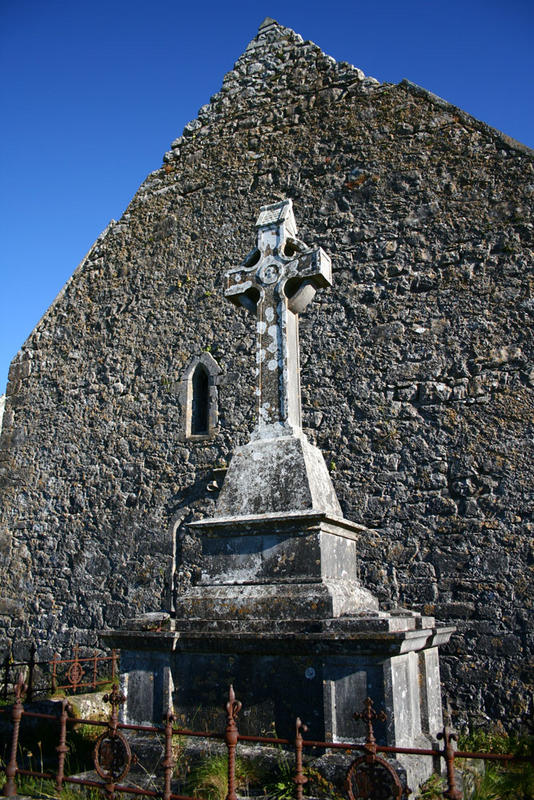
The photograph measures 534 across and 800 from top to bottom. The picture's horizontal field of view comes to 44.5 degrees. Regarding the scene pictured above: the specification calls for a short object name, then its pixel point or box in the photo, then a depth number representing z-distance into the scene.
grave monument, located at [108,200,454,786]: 3.70
